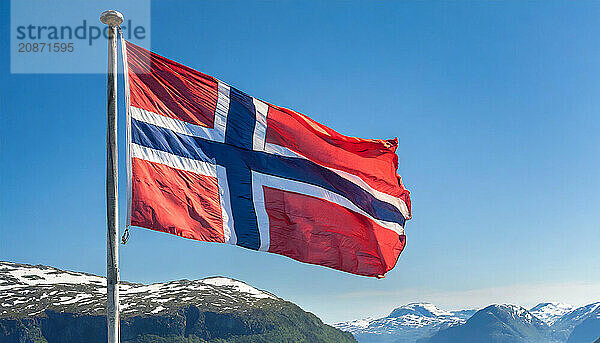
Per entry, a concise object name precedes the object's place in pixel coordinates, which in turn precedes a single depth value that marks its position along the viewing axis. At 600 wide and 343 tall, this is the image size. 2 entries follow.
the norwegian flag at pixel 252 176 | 13.54
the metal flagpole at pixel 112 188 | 11.98
